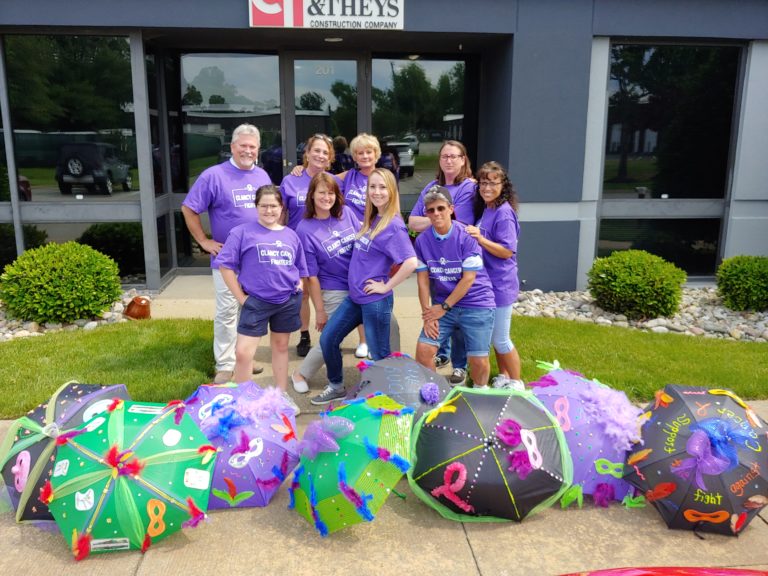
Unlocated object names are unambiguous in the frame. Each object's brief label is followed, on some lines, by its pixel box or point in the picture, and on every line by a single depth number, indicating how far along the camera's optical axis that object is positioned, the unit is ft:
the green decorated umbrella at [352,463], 9.64
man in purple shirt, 15.69
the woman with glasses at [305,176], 16.70
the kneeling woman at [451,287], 13.65
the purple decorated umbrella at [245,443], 10.71
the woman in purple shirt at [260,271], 13.91
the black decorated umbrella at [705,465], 10.03
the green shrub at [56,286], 21.76
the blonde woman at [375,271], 14.11
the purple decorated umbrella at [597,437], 10.91
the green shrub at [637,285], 23.11
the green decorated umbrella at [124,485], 9.37
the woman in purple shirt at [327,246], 15.08
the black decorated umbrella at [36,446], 9.89
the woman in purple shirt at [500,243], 14.46
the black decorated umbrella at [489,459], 10.12
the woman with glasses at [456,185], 15.20
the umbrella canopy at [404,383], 11.76
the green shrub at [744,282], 23.99
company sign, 24.63
